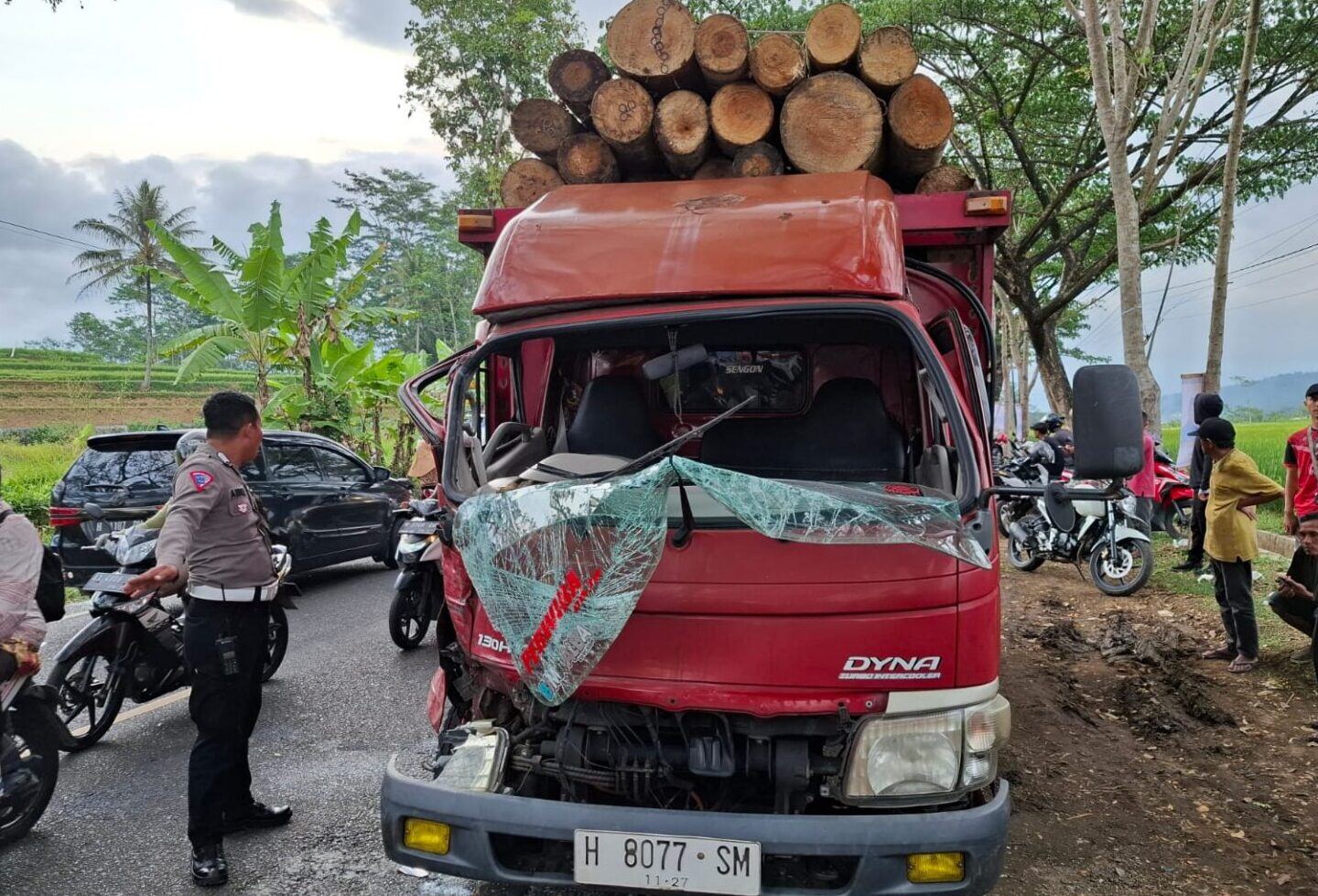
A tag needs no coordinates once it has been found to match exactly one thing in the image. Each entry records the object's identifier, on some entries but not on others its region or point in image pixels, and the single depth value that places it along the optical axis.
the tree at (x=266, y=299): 12.06
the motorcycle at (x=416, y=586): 6.40
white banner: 13.66
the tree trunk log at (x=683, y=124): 4.55
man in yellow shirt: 5.65
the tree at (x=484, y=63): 21.98
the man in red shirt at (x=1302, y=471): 5.64
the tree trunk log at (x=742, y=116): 4.51
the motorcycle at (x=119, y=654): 4.43
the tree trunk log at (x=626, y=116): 4.60
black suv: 7.39
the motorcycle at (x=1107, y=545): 8.16
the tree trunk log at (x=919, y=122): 4.45
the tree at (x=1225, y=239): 10.88
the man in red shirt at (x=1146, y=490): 9.48
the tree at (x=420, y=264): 53.62
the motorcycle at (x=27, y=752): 3.47
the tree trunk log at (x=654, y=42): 4.56
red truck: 2.38
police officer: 3.27
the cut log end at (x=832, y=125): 4.40
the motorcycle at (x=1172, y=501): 10.76
